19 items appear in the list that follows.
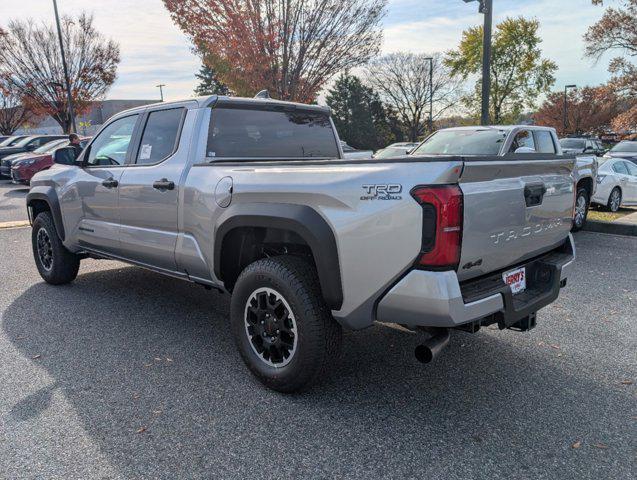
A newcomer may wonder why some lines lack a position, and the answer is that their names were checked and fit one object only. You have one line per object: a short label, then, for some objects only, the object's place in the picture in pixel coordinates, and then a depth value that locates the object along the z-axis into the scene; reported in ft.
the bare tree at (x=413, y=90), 141.28
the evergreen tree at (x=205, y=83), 192.72
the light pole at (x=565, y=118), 165.95
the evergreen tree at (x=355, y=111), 156.66
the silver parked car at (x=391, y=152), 42.01
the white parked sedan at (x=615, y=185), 37.91
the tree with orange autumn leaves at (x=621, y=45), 97.71
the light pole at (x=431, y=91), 132.71
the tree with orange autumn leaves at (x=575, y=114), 172.14
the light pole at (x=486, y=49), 32.73
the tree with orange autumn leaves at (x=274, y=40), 44.37
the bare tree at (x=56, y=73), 95.71
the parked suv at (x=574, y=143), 76.38
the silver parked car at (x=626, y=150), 67.46
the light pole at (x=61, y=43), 85.05
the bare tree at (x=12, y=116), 122.87
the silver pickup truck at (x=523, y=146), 29.22
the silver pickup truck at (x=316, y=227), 8.81
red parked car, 53.47
